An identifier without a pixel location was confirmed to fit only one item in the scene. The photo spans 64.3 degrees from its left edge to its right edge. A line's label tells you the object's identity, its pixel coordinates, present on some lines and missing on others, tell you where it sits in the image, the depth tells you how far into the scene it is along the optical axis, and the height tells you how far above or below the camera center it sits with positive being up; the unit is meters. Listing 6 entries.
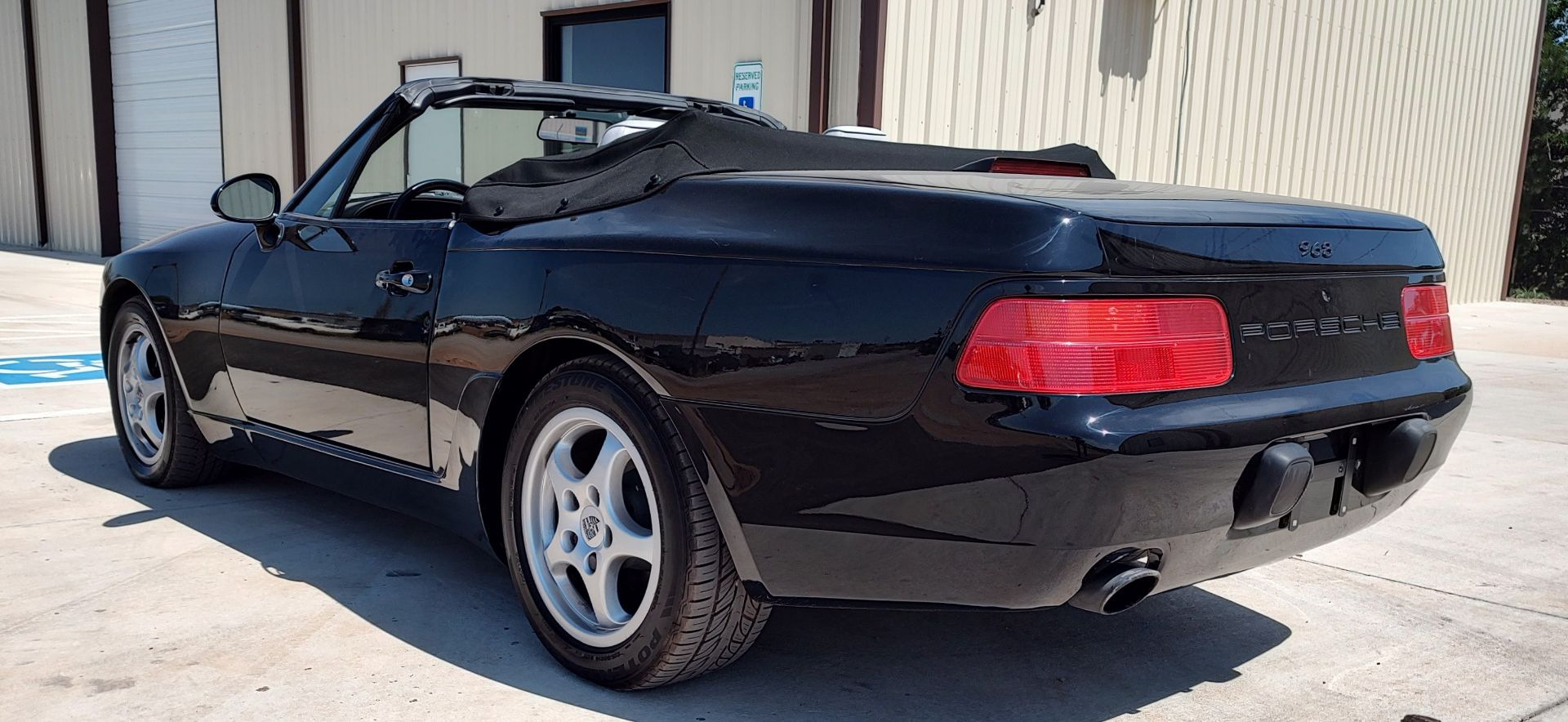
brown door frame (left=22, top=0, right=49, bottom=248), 18.06 +0.04
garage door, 15.18 +0.29
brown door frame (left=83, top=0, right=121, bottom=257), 17.02 +0.07
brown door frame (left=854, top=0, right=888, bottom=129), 7.62 +0.60
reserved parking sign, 8.45 +0.46
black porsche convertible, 2.07 -0.41
